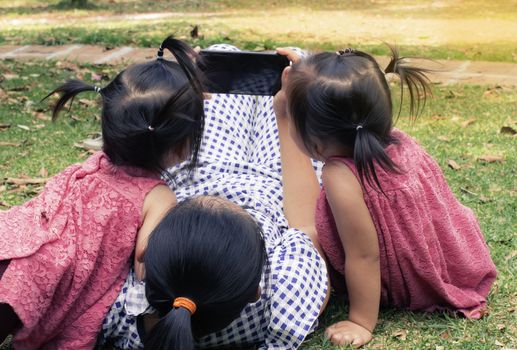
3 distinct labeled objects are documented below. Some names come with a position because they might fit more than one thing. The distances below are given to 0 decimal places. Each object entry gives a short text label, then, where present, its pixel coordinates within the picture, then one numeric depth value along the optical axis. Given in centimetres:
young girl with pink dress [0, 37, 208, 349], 228
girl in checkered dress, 204
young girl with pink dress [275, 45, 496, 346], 238
